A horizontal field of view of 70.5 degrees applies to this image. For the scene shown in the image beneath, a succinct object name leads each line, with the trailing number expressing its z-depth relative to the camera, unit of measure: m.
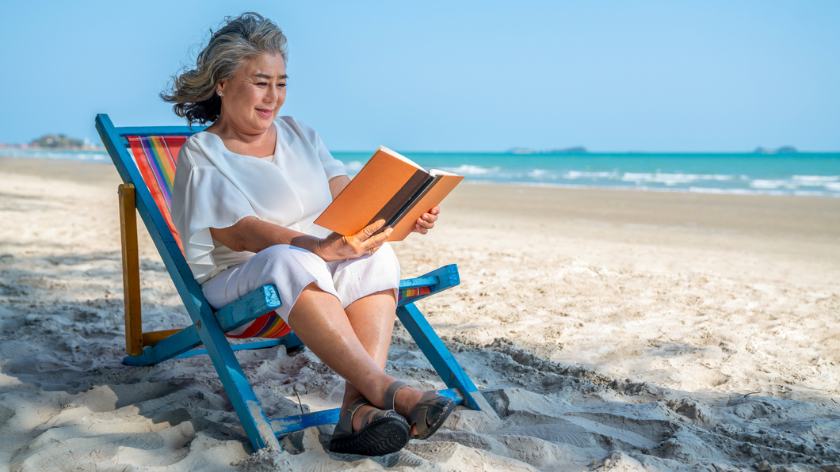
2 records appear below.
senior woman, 1.72
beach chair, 1.79
